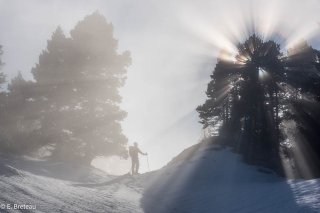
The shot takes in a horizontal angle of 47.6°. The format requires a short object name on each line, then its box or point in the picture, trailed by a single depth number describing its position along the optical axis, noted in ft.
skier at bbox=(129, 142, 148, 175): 85.92
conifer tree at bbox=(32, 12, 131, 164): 101.71
